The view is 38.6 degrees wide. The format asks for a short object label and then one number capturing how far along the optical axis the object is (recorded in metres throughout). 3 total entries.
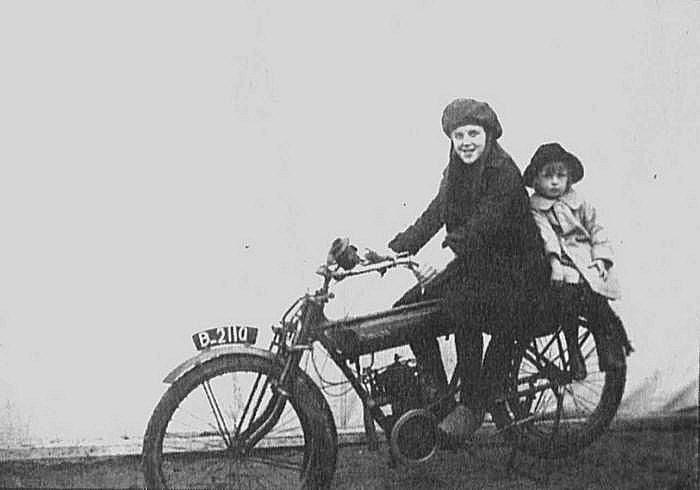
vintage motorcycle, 3.63
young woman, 3.75
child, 3.84
